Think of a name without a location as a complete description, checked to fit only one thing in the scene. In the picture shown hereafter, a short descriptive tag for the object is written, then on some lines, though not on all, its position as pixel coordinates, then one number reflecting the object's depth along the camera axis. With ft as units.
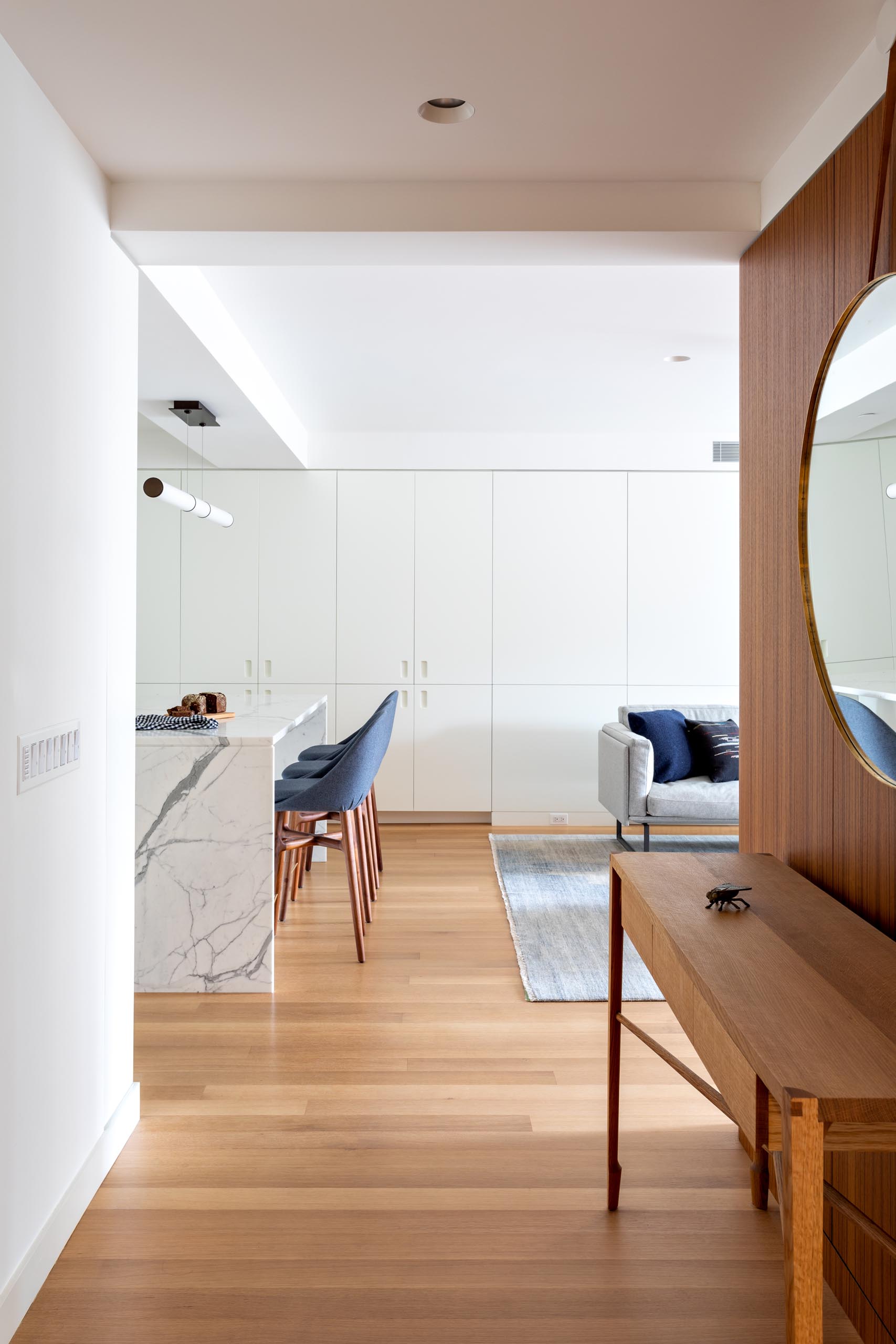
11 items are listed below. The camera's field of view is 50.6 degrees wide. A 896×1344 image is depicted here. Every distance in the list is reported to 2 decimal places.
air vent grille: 19.92
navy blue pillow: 17.02
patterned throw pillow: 16.79
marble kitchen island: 11.01
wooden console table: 3.36
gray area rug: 11.16
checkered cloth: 11.53
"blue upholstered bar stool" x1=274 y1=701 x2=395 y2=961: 11.77
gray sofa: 16.39
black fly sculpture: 5.47
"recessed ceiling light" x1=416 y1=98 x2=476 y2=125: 6.26
